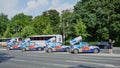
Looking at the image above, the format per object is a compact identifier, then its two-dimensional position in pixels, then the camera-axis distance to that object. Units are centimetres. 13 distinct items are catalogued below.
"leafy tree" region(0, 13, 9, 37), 4508
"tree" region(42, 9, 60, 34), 4058
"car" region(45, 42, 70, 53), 1510
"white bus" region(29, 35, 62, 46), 2325
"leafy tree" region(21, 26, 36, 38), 3164
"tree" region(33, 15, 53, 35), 3087
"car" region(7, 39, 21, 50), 1978
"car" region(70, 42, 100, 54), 1367
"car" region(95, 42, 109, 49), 2146
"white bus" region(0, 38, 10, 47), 3064
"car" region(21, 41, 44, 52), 1772
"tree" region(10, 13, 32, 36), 3969
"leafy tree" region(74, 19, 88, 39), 2455
